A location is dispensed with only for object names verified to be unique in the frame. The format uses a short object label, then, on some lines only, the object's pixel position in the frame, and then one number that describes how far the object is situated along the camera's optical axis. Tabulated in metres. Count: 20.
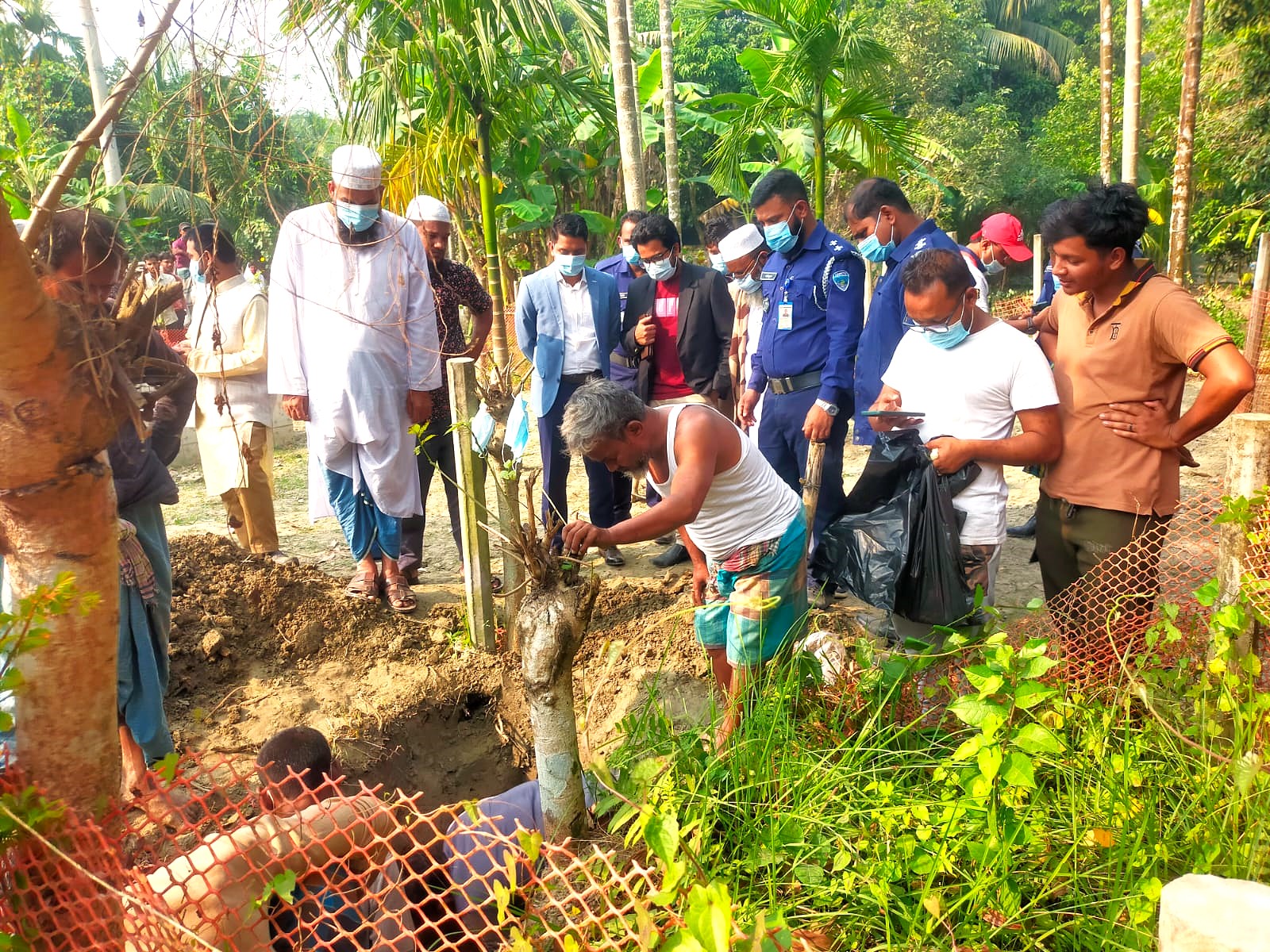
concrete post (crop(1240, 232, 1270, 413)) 6.11
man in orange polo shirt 2.64
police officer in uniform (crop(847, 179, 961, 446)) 3.93
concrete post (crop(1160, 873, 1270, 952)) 1.05
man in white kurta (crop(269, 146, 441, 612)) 4.23
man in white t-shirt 2.89
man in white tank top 2.67
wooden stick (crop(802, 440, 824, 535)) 4.11
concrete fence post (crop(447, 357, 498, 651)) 3.88
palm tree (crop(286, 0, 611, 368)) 6.20
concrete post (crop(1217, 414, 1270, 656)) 2.42
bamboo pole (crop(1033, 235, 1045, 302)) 11.24
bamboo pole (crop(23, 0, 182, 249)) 1.49
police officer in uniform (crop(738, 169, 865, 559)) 4.32
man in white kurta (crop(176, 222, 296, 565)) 5.07
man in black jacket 5.17
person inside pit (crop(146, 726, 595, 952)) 1.65
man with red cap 6.10
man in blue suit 5.14
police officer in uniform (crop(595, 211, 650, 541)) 5.31
